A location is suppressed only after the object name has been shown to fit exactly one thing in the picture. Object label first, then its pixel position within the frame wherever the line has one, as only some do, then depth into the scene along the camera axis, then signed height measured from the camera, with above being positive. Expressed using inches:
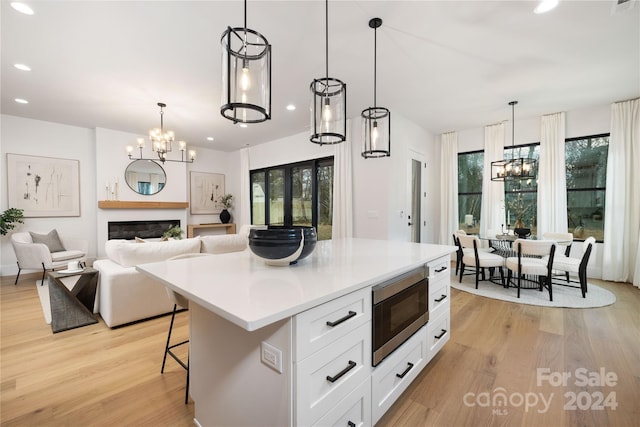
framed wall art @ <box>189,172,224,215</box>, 280.1 +16.8
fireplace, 224.7 -17.3
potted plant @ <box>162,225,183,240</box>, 193.8 -17.7
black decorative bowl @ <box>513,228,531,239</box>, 158.1 -14.3
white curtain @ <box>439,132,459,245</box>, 230.8 +17.5
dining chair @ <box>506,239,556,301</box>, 134.2 -28.0
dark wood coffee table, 106.6 -37.3
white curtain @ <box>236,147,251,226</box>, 281.9 +20.9
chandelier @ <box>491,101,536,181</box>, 164.7 +24.7
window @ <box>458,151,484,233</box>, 225.9 +15.4
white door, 203.3 +8.9
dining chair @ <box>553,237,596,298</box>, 139.6 -30.2
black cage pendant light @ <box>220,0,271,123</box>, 52.0 +25.4
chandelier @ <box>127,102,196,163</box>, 166.7 +42.3
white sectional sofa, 107.7 -30.3
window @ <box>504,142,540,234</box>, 201.2 +8.9
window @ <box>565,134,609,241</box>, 180.1 +16.4
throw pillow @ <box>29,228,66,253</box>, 180.5 -21.0
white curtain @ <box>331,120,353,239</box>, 193.6 +13.0
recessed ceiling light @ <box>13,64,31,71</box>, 121.4 +63.4
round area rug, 133.1 -46.4
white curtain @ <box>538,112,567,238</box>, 182.7 +20.5
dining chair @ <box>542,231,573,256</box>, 157.4 -17.7
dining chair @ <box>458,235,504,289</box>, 157.5 -29.1
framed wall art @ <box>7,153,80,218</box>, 189.8 +16.7
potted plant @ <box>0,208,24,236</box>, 176.9 -6.4
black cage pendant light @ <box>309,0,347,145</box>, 77.7 +27.6
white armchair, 164.4 -29.3
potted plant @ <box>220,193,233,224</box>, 295.4 +1.1
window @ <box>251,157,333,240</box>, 219.3 +11.7
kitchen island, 39.3 -22.4
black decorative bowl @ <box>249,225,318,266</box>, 57.7 -7.8
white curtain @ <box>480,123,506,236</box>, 207.3 +15.5
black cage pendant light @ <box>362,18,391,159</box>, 96.8 +27.2
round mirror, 230.7 +27.2
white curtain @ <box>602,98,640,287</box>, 161.8 +6.5
